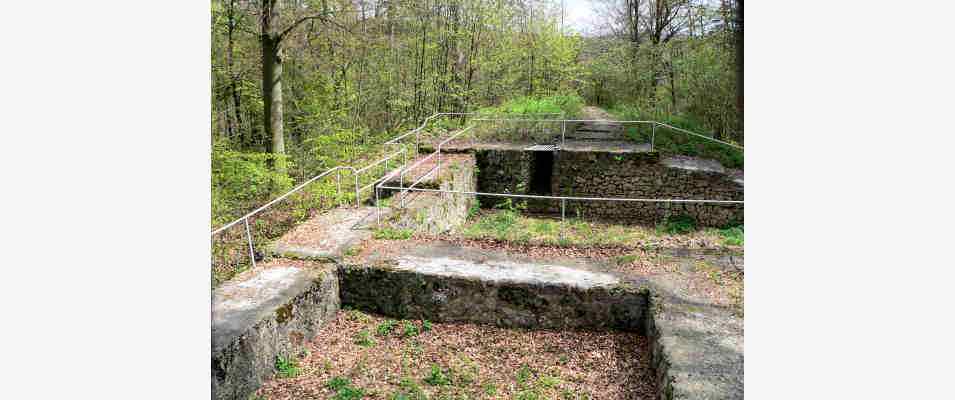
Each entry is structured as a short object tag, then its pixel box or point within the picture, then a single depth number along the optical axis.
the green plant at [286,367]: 5.03
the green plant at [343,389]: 4.70
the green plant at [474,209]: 13.15
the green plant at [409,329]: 5.93
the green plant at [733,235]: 7.70
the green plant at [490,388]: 4.81
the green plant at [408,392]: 4.73
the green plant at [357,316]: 6.20
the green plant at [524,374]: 5.02
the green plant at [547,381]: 4.91
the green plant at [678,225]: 11.97
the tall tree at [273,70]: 8.28
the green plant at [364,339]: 5.71
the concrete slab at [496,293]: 5.89
